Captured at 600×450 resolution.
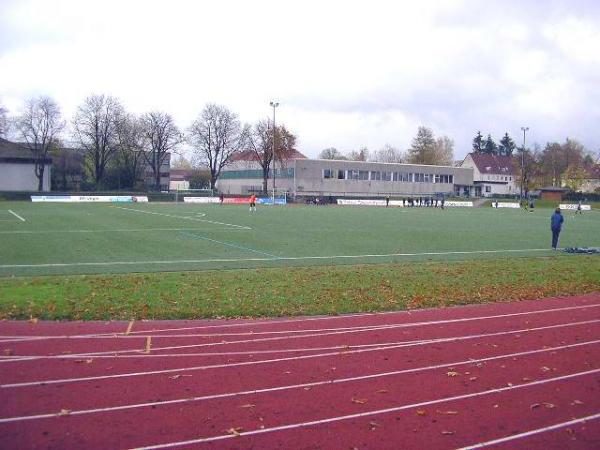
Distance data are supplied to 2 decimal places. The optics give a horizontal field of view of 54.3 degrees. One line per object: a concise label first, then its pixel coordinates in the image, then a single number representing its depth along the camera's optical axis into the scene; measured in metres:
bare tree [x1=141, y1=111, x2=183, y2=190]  97.81
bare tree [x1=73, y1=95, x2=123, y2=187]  90.50
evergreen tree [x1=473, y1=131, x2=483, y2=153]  161.75
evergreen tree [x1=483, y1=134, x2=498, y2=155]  161.25
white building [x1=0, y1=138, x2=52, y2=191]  84.62
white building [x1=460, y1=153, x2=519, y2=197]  131.50
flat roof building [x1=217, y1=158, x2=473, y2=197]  91.94
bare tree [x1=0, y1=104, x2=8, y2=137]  79.41
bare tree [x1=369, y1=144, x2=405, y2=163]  148.25
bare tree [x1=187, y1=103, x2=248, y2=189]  99.75
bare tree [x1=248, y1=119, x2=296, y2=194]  98.94
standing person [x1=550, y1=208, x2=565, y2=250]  26.66
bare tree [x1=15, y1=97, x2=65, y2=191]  85.75
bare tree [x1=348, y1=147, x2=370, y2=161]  143.27
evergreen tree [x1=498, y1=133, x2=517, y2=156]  163.75
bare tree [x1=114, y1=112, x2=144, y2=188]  93.54
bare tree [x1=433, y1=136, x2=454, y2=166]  130.30
